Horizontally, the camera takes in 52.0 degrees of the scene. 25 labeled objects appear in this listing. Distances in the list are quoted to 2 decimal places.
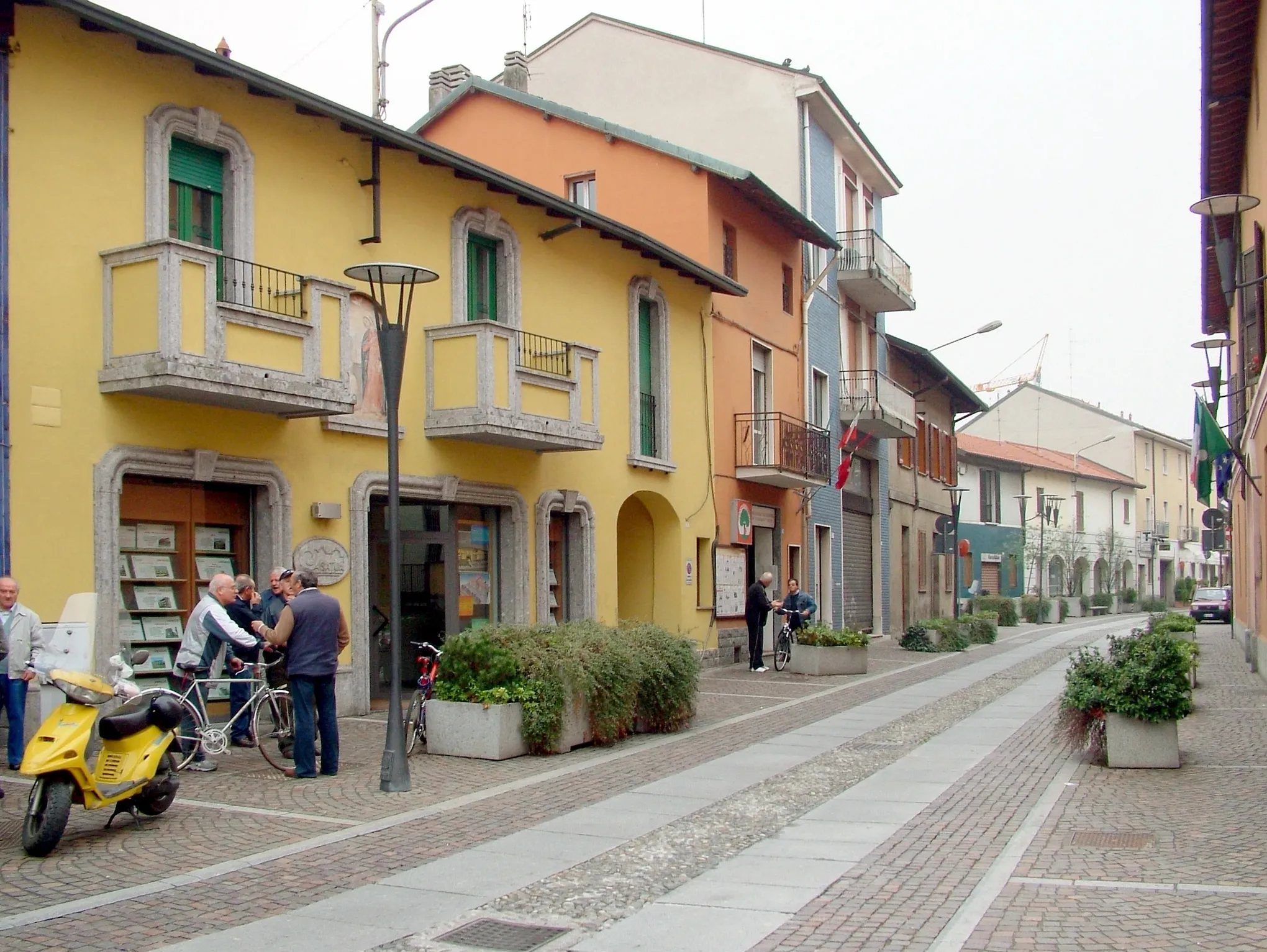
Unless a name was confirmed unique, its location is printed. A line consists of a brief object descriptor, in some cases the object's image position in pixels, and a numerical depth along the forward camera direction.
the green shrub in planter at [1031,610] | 49.56
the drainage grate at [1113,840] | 7.78
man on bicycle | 21.53
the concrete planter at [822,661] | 20.14
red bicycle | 11.58
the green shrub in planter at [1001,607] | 42.81
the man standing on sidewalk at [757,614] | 21.50
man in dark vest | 10.21
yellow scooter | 7.45
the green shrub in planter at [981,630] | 31.20
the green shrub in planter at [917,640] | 27.27
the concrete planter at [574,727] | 11.64
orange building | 22.44
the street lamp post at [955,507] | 35.22
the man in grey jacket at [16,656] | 9.89
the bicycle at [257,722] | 10.03
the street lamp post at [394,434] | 9.70
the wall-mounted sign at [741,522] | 23.42
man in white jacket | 10.48
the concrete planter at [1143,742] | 10.54
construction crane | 124.81
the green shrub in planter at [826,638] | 20.22
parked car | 49.19
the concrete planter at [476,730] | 11.24
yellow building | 11.16
